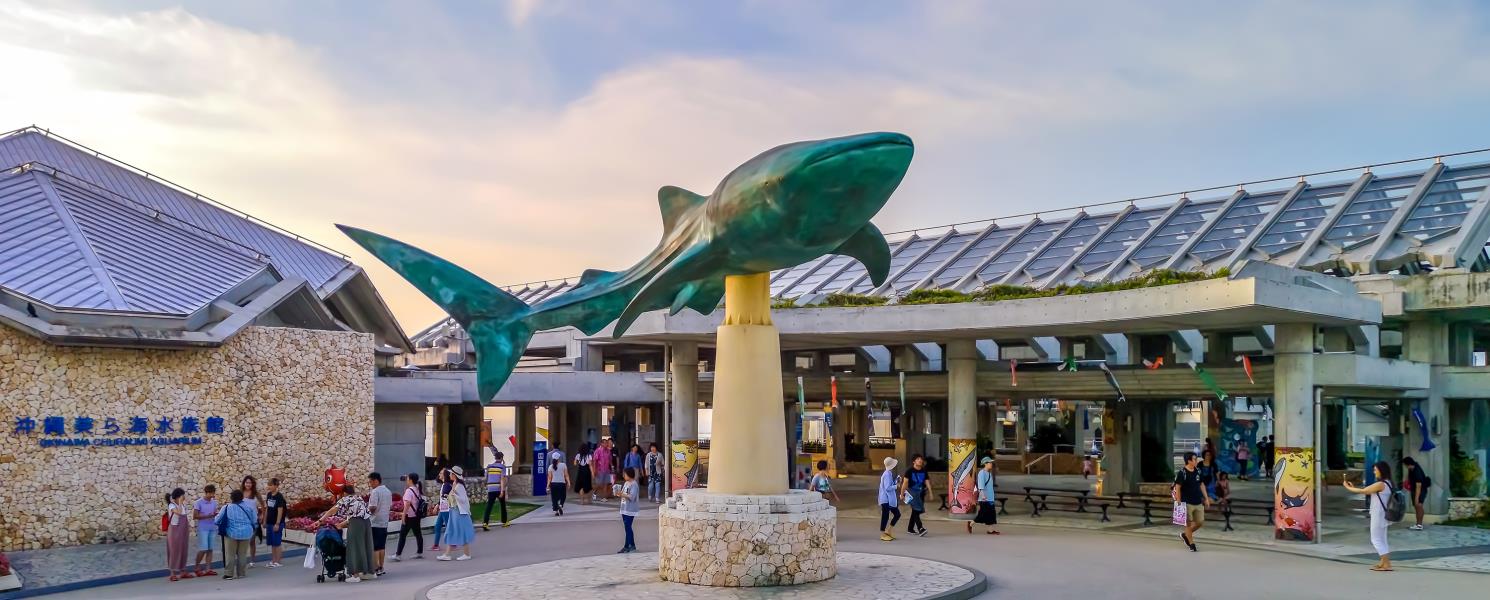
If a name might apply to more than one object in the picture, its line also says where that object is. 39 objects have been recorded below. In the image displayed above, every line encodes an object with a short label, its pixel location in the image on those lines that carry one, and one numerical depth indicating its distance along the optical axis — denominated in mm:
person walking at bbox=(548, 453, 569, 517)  25125
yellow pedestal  14758
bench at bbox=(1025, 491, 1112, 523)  24391
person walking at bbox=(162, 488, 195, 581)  16094
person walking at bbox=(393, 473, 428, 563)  17766
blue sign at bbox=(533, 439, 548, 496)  29906
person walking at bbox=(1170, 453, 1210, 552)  18562
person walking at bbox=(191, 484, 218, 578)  16391
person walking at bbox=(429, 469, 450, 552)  18203
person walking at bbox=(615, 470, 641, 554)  18391
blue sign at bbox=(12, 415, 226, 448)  18766
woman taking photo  16266
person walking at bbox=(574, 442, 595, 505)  27859
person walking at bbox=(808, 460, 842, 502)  20406
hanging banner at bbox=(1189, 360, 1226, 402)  22406
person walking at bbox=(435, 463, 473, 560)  18016
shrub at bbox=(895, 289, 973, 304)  22938
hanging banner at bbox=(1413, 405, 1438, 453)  24094
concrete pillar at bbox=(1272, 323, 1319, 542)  19594
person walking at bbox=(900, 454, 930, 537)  20516
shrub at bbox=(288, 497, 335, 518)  21067
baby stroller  15844
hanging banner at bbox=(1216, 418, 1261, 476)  35866
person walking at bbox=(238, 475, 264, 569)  16933
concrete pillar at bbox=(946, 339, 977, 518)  24125
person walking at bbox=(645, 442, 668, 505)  28406
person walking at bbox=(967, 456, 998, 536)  20531
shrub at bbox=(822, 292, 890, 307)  23973
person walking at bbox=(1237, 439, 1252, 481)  36094
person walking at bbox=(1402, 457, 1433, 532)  21672
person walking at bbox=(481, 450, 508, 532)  22375
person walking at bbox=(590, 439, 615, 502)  29219
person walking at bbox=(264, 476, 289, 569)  17547
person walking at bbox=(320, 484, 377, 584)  15938
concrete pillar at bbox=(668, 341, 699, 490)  27234
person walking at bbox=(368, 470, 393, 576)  16297
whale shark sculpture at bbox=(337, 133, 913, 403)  12602
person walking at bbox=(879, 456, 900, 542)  19953
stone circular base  14273
